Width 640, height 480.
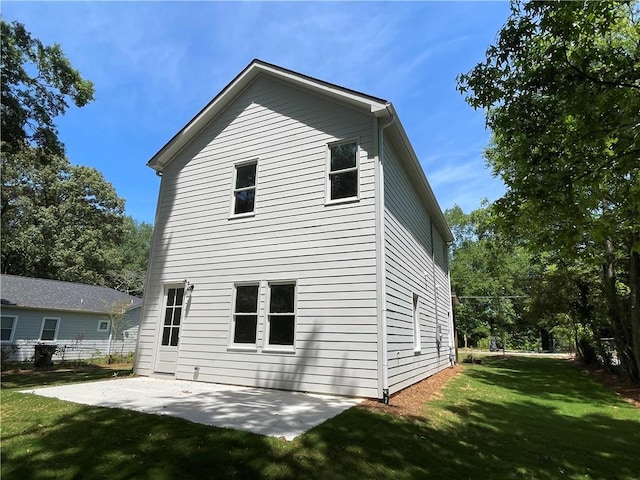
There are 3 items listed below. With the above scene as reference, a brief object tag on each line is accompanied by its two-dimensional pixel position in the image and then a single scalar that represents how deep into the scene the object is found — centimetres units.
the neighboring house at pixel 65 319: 1795
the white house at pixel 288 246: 748
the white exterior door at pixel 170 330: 947
